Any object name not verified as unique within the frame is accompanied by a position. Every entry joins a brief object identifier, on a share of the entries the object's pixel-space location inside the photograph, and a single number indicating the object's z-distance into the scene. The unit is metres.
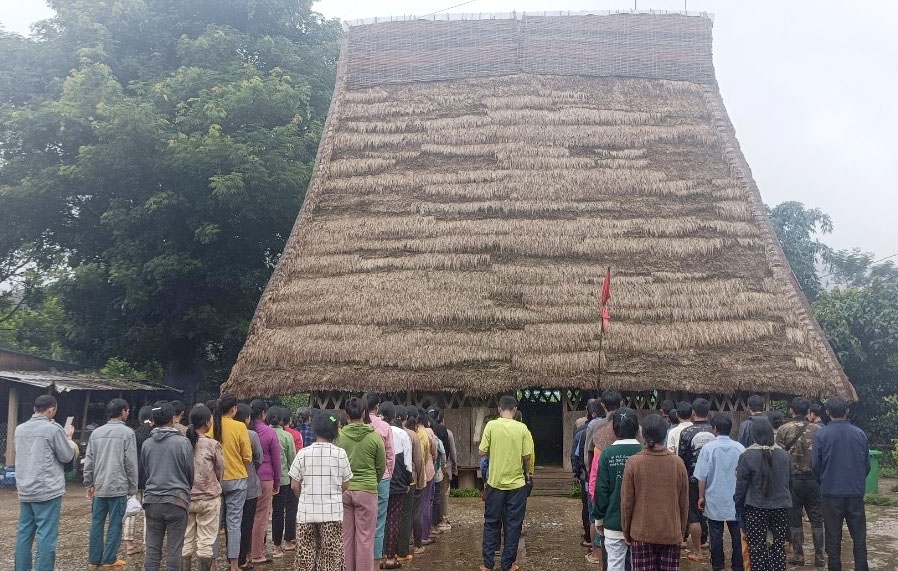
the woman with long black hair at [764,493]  5.75
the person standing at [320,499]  5.54
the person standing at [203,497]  6.00
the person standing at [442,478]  8.48
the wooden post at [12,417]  14.09
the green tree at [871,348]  16.31
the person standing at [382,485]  6.40
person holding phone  6.04
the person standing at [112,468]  6.59
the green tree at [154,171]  15.45
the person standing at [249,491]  6.67
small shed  14.08
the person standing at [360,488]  5.85
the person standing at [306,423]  8.67
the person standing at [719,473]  6.29
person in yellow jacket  6.33
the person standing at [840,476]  6.18
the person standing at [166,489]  5.71
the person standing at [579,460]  7.11
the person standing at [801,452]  7.02
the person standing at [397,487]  6.82
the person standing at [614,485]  5.18
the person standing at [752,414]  7.38
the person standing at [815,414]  7.65
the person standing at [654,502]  4.78
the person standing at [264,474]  6.96
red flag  10.39
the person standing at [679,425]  7.03
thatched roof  11.02
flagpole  10.39
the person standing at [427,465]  7.61
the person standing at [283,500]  7.59
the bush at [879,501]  11.43
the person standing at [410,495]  7.07
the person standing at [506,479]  6.52
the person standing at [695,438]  6.76
